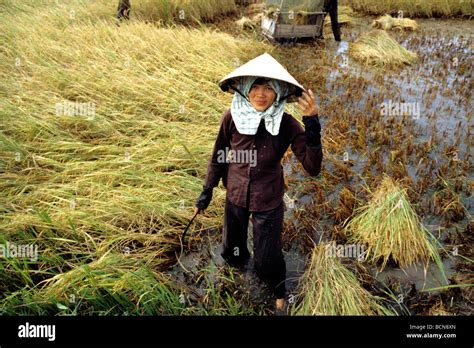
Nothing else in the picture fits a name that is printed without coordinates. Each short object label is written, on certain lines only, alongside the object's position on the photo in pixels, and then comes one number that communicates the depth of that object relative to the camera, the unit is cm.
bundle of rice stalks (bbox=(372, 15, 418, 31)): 1038
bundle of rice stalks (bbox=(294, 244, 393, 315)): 249
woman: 204
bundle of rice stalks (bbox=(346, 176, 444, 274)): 302
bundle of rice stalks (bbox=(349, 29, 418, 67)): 775
